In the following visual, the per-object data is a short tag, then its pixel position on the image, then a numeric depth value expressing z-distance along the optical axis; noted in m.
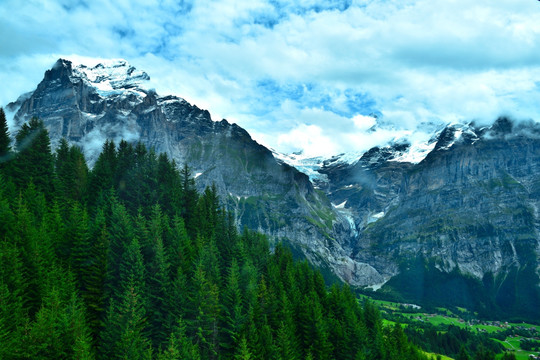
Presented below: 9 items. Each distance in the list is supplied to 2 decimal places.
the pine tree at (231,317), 62.08
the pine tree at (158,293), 54.88
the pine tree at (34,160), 81.62
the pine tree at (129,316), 45.81
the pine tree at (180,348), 46.34
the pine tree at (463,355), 134.00
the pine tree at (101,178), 87.99
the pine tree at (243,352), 56.66
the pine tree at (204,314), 58.16
